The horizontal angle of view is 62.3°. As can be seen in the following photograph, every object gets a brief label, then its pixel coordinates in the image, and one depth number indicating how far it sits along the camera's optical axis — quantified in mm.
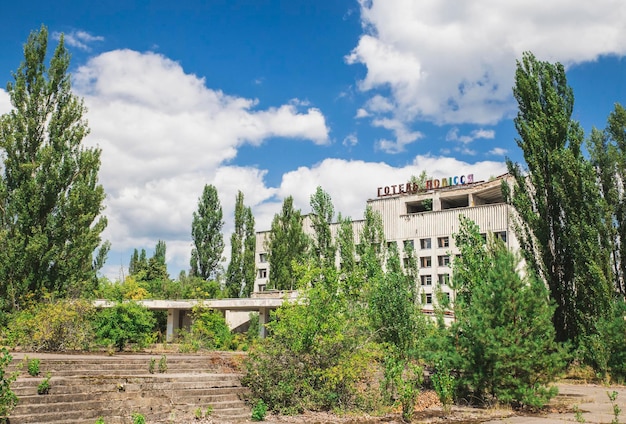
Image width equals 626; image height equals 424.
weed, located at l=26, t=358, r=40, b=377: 11234
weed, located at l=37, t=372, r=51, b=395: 10060
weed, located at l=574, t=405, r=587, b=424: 10251
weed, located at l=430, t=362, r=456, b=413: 12703
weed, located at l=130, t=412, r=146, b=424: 8602
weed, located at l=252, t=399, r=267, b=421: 11398
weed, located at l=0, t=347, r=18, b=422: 8352
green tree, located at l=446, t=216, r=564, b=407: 12734
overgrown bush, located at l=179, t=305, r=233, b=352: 24203
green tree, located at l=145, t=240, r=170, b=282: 57572
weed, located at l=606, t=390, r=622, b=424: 9578
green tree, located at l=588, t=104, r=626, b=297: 22703
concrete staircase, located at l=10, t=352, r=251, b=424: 9789
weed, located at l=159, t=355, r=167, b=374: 14552
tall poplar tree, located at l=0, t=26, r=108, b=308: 19375
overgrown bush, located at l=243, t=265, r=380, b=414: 12648
